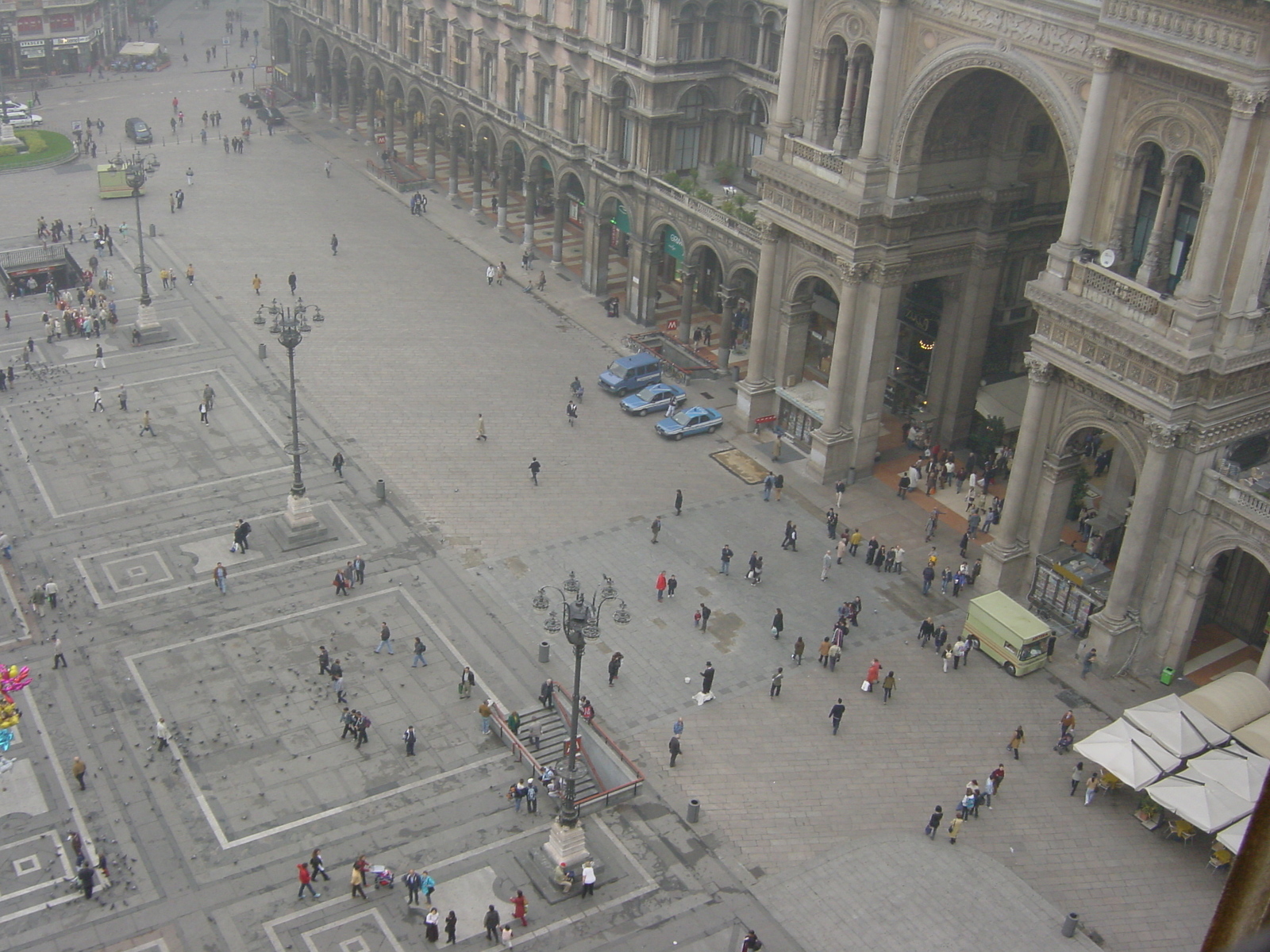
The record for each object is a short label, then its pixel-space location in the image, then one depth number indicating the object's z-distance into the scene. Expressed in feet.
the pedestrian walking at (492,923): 123.54
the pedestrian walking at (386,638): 162.40
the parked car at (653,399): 222.69
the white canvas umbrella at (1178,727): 142.82
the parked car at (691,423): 215.92
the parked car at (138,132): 337.72
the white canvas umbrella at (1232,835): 130.41
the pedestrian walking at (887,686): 159.12
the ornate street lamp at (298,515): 178.91
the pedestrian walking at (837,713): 152.66
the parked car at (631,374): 228.43
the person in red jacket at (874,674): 160.25
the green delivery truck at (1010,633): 163.94
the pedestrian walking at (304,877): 127.24
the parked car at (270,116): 359.25
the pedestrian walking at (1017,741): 151.23
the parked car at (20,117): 339.77
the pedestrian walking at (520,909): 126.82
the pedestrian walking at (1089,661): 164.56
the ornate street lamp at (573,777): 113.09
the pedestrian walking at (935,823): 139.03
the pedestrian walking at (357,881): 128.26
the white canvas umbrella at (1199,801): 134.72
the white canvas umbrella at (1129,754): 140.87
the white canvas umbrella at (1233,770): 137.80
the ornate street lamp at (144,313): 234.58
